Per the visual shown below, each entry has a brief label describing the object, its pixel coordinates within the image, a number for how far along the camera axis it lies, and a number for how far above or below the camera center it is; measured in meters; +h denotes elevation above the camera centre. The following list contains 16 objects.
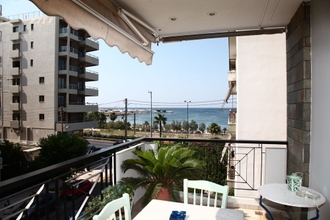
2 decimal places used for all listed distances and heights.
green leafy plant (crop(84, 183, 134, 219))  2.09 -0.84
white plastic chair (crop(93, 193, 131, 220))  1.13 -0.54
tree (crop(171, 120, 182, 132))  45.47 -3.26
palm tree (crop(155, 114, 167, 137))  32.06 -1.13
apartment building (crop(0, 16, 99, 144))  24.44 +3.74
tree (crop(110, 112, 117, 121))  39.81 -1.07
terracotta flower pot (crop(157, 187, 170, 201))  2.57 -0.98
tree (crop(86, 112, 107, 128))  37.71 -1.72
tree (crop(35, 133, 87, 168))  14.94 -2.72
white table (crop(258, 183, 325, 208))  1.52 -0.64
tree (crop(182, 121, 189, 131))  46.45 -3.24
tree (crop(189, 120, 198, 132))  46.57 -3.32
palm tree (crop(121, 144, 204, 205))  2.56 -0.74
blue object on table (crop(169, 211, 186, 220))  1.19 -0.58
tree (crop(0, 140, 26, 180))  16.68 -3.88
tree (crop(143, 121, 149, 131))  45.29 -3.11
